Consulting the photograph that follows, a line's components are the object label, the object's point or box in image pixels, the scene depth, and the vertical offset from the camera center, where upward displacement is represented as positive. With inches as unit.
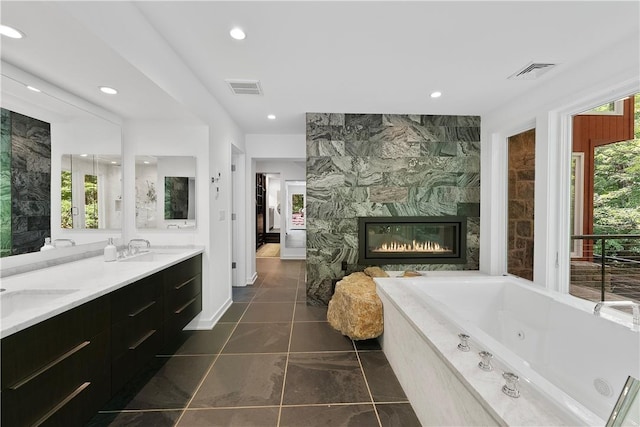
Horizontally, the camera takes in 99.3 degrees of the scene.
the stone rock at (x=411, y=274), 124.5 -29.3
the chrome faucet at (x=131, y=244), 95.8 -12.8
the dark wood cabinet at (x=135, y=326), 61.8 -29.5
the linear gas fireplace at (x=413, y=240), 138.3 -15.4
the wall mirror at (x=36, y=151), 63.9 +15.4
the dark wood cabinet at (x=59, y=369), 40.4 -27.4
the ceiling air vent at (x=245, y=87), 98.1 +46.5
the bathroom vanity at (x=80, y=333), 41.7 -24.5
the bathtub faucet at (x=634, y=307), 60.8 -21.7
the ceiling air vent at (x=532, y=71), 86.7 +46.8
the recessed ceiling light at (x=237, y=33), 69.5 +46.0
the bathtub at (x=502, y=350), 41.0 -30.7
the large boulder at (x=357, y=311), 94.2 -36.2
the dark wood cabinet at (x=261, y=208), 277.5 +2.6
